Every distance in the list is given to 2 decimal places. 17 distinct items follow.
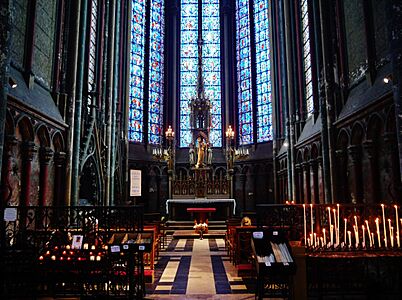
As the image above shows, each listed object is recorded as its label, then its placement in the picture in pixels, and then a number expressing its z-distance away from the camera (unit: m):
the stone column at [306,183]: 14.74
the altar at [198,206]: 17.53
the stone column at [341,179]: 10.72
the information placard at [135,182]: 17.07
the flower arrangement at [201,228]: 14.68
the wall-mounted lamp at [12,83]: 8.16
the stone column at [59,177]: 11.09
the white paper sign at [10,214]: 6.00
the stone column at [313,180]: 13.72
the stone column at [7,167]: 8.05
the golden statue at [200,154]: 19.56
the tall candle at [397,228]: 5.50
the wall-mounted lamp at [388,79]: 7.94
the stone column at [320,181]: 12.69
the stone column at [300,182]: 15.86
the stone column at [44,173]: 10.14
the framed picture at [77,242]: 5.94
